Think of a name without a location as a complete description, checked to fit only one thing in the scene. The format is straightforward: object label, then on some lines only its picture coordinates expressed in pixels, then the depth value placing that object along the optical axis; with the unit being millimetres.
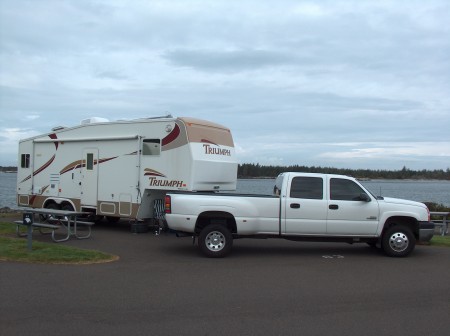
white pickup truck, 10891
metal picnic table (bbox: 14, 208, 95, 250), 10680
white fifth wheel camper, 13953
